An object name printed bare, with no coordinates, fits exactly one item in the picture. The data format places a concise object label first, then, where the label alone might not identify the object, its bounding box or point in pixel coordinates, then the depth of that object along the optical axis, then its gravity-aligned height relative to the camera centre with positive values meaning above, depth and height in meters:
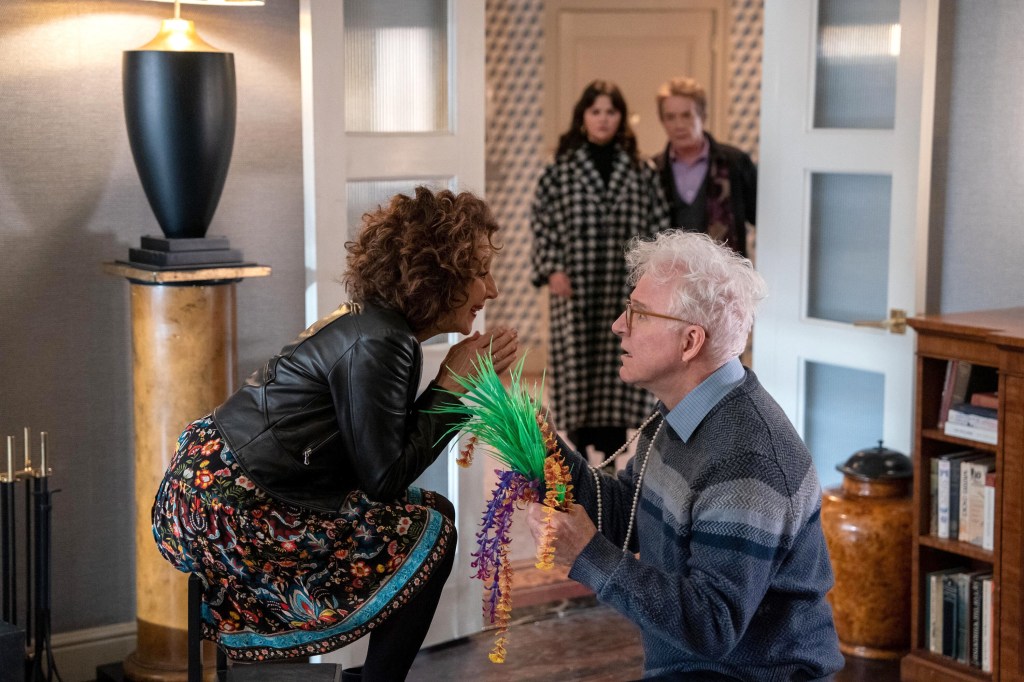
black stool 2.33 -0.89
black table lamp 3.13 +0.17
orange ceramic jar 3.70 -1.04
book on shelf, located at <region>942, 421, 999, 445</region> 3.33 -0.62
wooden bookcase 3.18 -0.72
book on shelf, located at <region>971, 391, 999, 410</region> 3.34 -0.53
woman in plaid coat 4.75 -0.18
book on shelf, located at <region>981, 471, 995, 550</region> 3.34 -0.83
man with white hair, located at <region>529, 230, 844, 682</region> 2.00 -0.52
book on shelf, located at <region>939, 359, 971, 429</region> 3.45 -0.50
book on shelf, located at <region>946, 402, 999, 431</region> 3.33 -0.58
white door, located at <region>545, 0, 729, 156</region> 7.82 +0.90
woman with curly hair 2.57 -0.56
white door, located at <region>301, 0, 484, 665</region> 3.56 +0.20
